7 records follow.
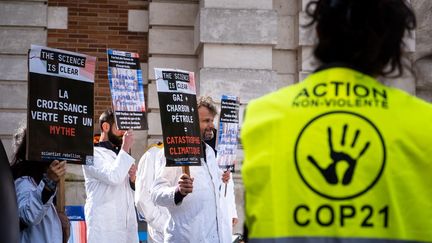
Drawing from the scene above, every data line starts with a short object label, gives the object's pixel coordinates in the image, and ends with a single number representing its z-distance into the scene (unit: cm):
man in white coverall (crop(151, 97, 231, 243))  547
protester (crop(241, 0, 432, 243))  218
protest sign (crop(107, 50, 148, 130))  611
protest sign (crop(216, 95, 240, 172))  698
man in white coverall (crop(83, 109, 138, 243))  645
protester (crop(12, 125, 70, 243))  455
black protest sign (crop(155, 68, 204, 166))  559
